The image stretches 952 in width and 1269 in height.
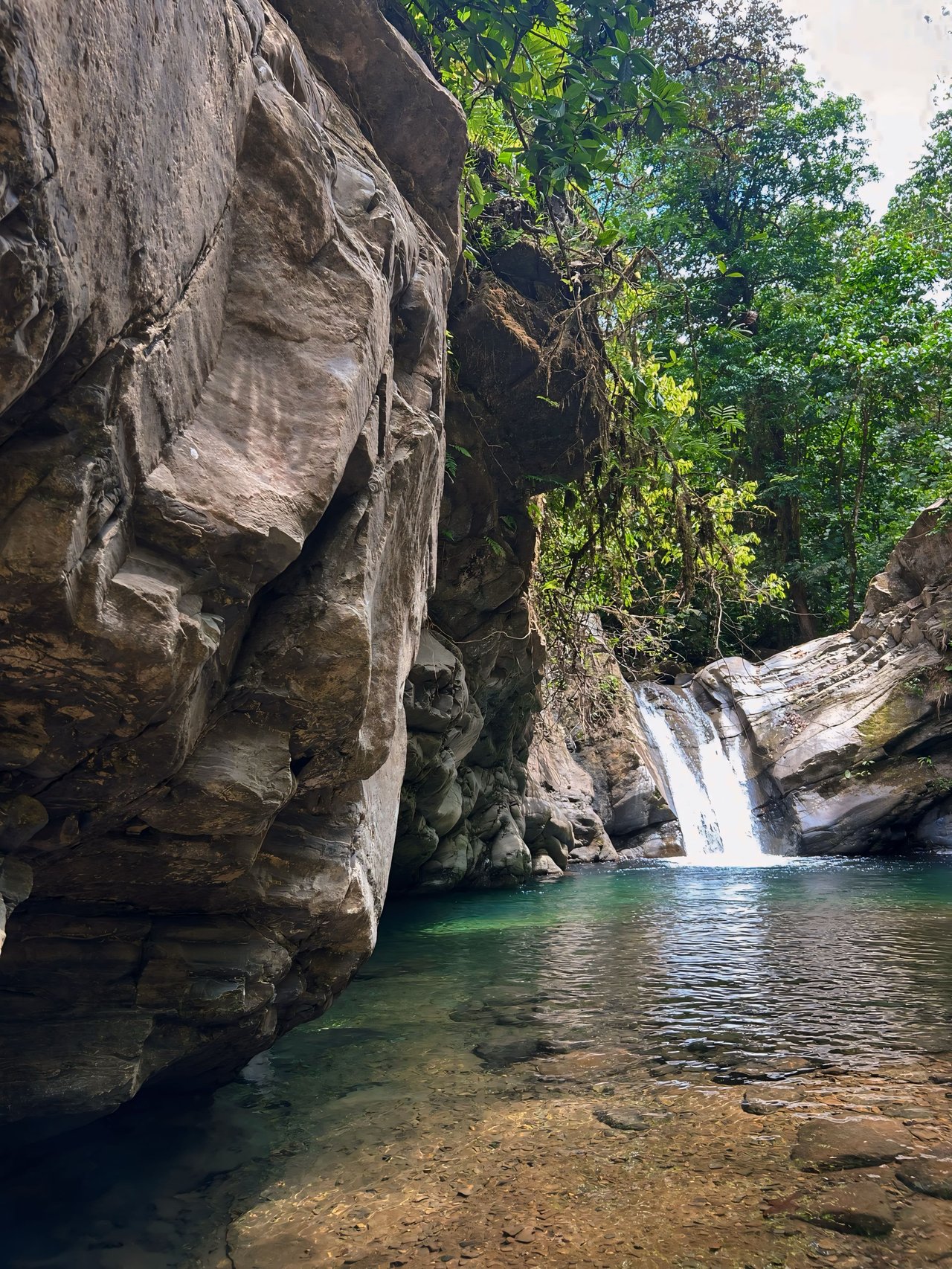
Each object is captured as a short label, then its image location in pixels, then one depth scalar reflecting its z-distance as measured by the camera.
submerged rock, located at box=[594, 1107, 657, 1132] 3.53
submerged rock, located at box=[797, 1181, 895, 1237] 2.67
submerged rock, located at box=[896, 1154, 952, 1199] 2.84
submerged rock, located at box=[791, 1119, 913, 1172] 3.08
